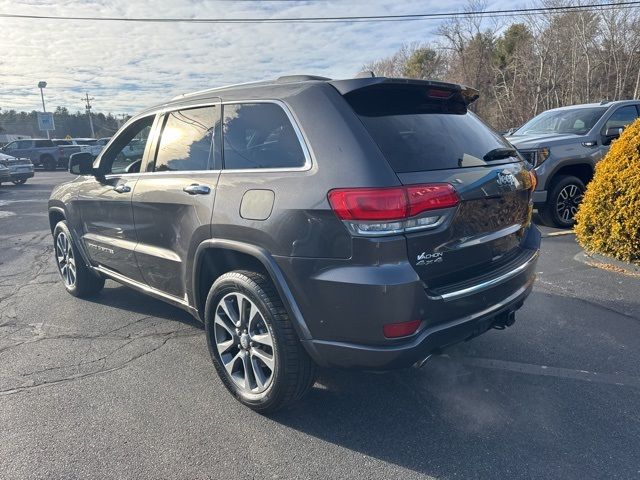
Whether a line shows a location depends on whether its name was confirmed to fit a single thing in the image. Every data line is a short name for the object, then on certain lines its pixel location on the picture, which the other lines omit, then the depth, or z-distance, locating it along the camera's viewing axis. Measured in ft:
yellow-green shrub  16.97
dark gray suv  7.66
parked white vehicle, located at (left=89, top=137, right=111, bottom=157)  90.41
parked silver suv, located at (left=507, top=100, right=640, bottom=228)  23.90
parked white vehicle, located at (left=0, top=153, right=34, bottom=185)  62.82
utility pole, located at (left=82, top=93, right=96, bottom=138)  233.84
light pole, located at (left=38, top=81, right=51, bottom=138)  197.30
